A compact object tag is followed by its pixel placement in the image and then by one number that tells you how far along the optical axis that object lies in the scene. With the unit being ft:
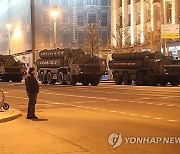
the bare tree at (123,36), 173.87
